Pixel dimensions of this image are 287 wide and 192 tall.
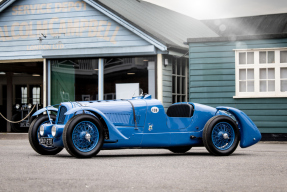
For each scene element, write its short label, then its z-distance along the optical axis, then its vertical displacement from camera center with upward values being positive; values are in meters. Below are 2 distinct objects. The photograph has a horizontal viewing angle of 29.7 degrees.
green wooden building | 15.50 +0.59
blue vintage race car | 8.85 -0.56
